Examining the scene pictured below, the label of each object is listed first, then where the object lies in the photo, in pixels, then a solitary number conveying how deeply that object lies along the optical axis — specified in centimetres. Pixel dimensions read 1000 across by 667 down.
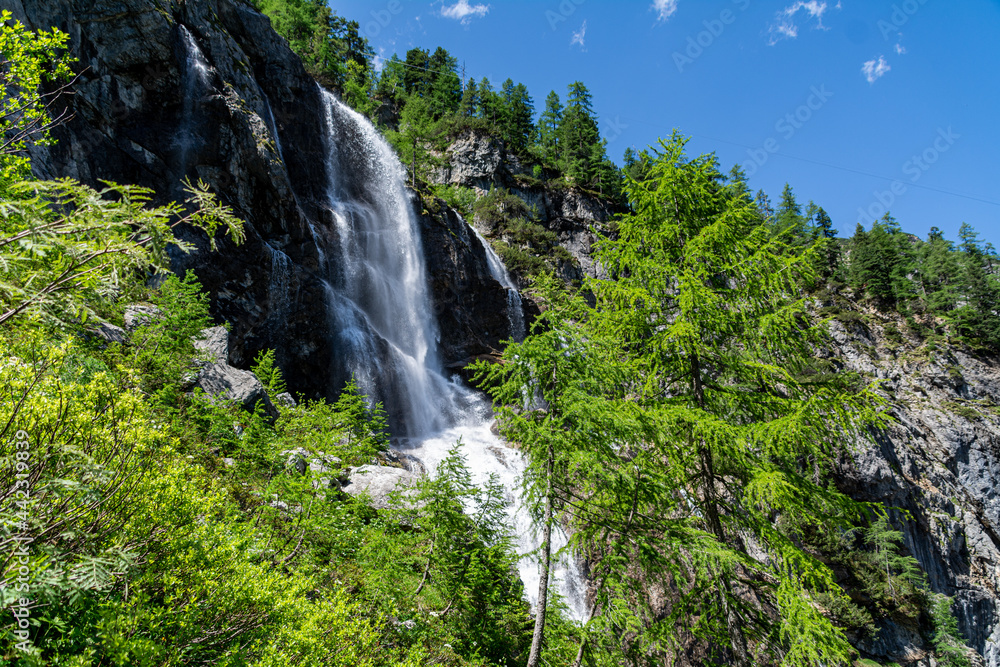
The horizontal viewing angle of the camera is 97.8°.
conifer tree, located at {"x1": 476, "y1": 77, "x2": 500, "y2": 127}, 5347
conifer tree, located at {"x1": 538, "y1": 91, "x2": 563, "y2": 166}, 5559
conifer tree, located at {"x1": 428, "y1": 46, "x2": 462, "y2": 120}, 5412
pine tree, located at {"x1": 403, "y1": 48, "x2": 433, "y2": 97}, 5734
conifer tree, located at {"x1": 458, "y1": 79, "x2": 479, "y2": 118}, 5575
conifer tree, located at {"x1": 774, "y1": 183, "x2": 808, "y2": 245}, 5294
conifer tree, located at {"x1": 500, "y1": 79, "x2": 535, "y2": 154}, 5006
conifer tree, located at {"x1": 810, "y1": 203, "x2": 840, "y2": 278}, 4759
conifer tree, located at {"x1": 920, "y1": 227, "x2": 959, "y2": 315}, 4441
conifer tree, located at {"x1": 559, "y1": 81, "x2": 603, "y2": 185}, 5094
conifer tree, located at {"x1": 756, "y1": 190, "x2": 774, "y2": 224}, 5904
